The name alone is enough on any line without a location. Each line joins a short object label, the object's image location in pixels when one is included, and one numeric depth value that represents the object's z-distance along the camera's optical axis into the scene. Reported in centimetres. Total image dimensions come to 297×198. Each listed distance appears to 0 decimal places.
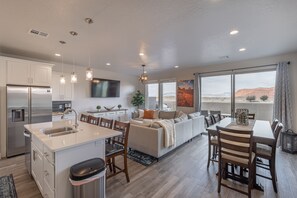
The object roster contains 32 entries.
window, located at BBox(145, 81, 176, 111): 716
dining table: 211
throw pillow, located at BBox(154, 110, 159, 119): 635
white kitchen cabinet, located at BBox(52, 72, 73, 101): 470
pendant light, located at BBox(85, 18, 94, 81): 259
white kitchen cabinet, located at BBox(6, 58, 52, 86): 353
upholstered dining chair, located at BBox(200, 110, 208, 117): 577
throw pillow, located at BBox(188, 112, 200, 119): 470
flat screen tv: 609
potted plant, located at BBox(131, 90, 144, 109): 764
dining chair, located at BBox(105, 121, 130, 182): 234
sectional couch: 320
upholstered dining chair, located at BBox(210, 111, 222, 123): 367
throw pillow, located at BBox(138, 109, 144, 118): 654
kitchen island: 160
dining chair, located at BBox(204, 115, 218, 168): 282
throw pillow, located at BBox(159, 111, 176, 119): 603
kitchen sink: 234
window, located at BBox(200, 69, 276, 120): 458
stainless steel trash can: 151
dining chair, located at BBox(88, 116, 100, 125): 298
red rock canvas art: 618
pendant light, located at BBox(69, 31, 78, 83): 270
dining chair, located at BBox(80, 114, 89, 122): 333
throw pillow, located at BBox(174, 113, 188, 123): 395
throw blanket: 328
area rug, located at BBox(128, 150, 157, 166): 316
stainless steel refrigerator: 345
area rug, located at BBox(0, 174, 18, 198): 210
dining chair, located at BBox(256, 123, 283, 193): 219
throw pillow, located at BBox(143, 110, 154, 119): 634
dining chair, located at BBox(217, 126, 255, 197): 199
